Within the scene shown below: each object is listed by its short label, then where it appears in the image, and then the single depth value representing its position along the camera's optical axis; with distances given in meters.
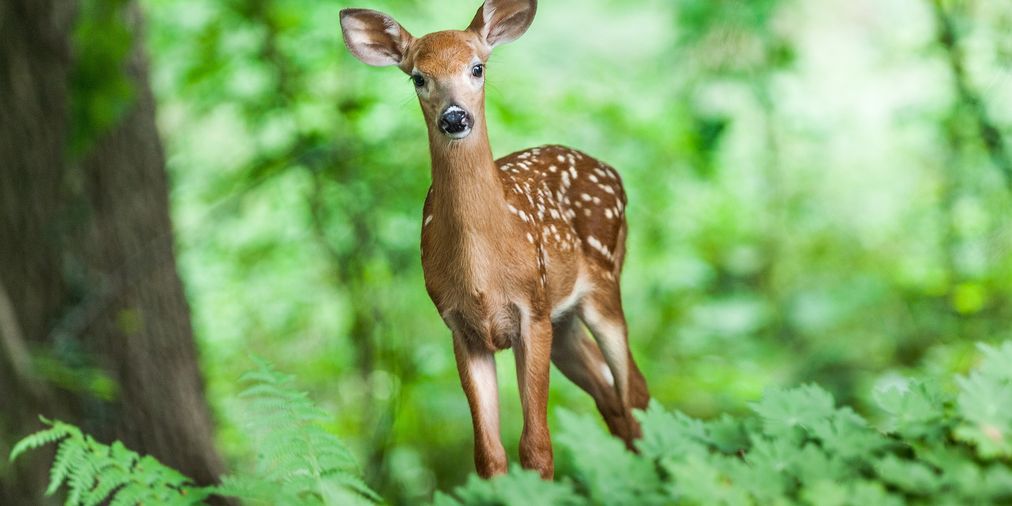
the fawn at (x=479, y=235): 10.76
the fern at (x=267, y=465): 10.82
